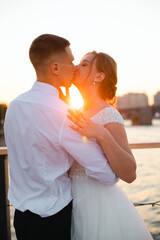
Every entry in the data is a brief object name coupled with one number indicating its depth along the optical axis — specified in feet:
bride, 5.41
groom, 4.85
